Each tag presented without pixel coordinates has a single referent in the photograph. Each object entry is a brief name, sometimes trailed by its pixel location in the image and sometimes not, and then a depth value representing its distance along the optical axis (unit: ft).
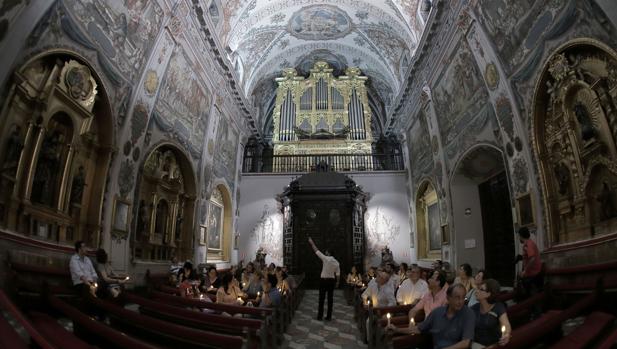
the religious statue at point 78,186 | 22.79
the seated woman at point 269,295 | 17.84
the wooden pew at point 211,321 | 10.93
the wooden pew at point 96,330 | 8.32
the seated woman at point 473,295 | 12.47
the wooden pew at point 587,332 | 10.12
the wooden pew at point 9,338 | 7.75
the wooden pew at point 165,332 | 9.23
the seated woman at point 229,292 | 18.04
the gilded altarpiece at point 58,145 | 17.48
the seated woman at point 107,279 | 17.66
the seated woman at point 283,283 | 23.10
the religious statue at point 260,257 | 46.31
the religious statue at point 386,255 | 47.19
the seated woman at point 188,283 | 19.43
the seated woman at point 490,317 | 9.61
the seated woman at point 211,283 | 21.50
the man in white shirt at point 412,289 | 18.59
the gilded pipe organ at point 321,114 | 60.34
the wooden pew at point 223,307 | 14.80
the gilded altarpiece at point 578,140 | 17.51
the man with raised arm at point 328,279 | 22.88
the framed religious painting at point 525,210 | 23.52
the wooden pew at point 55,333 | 9.75
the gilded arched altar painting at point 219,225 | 44.14
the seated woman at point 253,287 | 21.06
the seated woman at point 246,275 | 24.72
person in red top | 17.25
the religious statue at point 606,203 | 17.83
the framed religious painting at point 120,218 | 25.64
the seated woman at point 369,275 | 31.31
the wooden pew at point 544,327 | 9.41
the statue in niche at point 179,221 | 35.96
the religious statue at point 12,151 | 17.06
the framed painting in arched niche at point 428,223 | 43.60
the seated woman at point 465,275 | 16.78
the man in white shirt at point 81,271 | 16.72
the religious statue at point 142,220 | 29.53
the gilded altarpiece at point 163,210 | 30.30
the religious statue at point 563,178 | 21.06
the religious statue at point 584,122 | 18.56
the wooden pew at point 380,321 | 11.40
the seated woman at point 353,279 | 32.20
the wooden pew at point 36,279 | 15.46
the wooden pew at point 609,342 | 8.02
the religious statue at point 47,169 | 19.61
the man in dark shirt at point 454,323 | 9.50
